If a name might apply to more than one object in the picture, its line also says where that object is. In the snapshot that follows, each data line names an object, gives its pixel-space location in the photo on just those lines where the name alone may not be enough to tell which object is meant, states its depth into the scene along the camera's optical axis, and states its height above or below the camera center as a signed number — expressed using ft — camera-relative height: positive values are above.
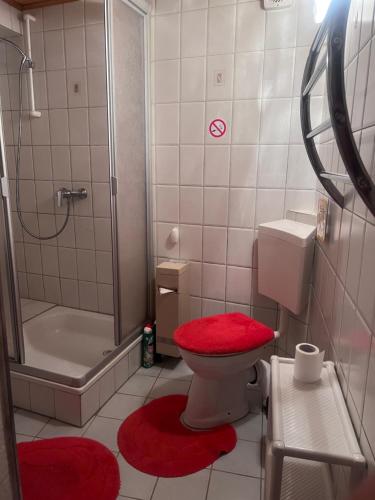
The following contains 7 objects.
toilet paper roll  3.13 -1.74
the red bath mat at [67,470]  4.21 -3.82
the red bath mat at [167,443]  4.65 -3.84
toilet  4.90 -2.39
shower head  6.69 +2.02
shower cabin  5.47 -0.77
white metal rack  2.47 -1.94
